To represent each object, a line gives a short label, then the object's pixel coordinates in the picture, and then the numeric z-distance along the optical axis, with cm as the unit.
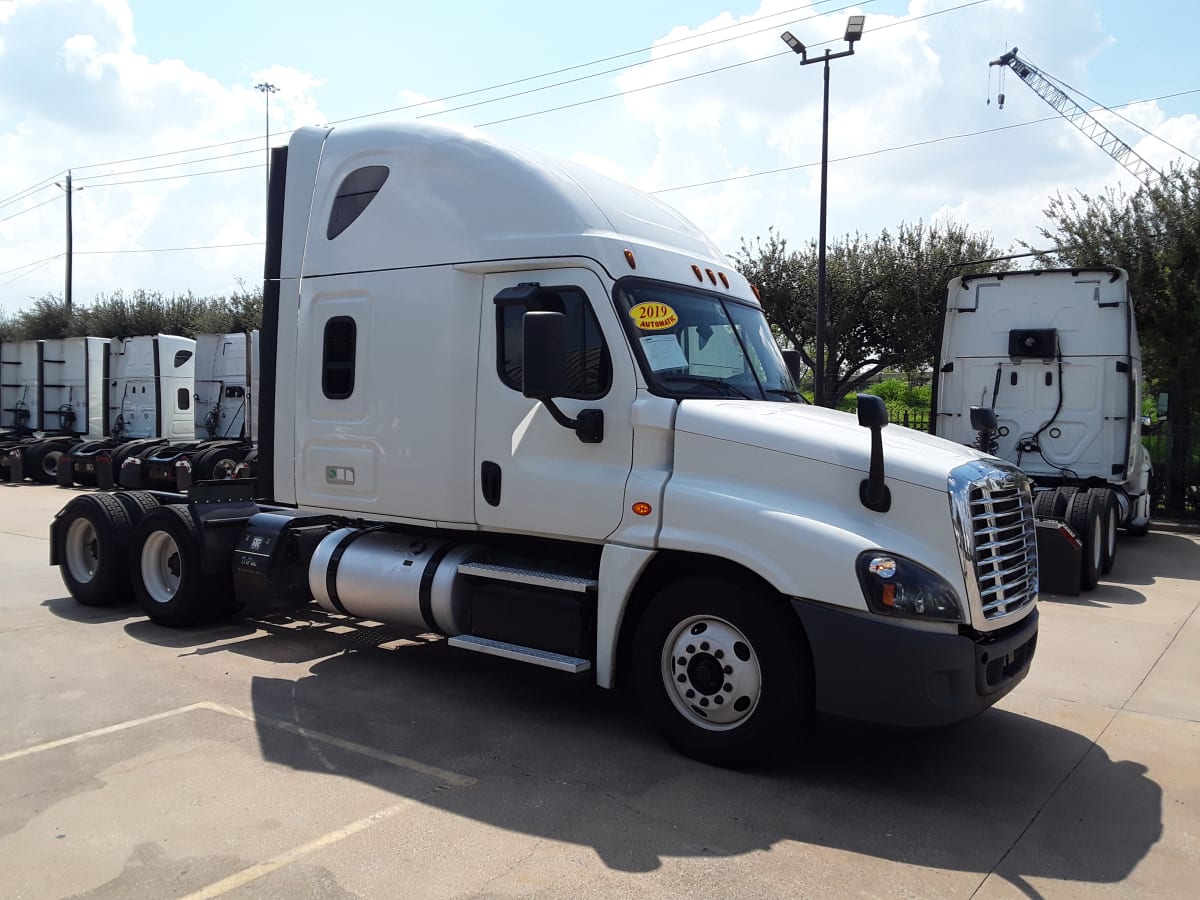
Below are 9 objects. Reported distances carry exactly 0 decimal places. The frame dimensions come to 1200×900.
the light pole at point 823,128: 1783
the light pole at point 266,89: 3988
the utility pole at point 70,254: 4081
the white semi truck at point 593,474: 439
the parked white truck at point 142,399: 2114
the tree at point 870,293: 2653
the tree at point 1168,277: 1659
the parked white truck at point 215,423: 1800
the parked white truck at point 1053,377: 1142
